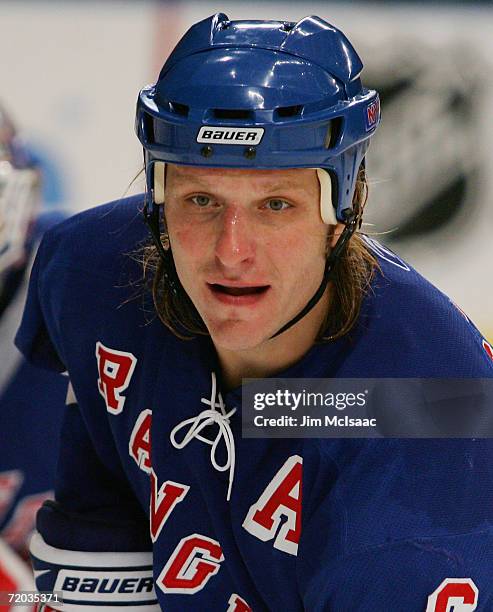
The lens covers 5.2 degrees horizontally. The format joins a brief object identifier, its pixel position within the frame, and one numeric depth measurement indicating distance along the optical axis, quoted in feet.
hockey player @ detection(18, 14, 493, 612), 14.17
